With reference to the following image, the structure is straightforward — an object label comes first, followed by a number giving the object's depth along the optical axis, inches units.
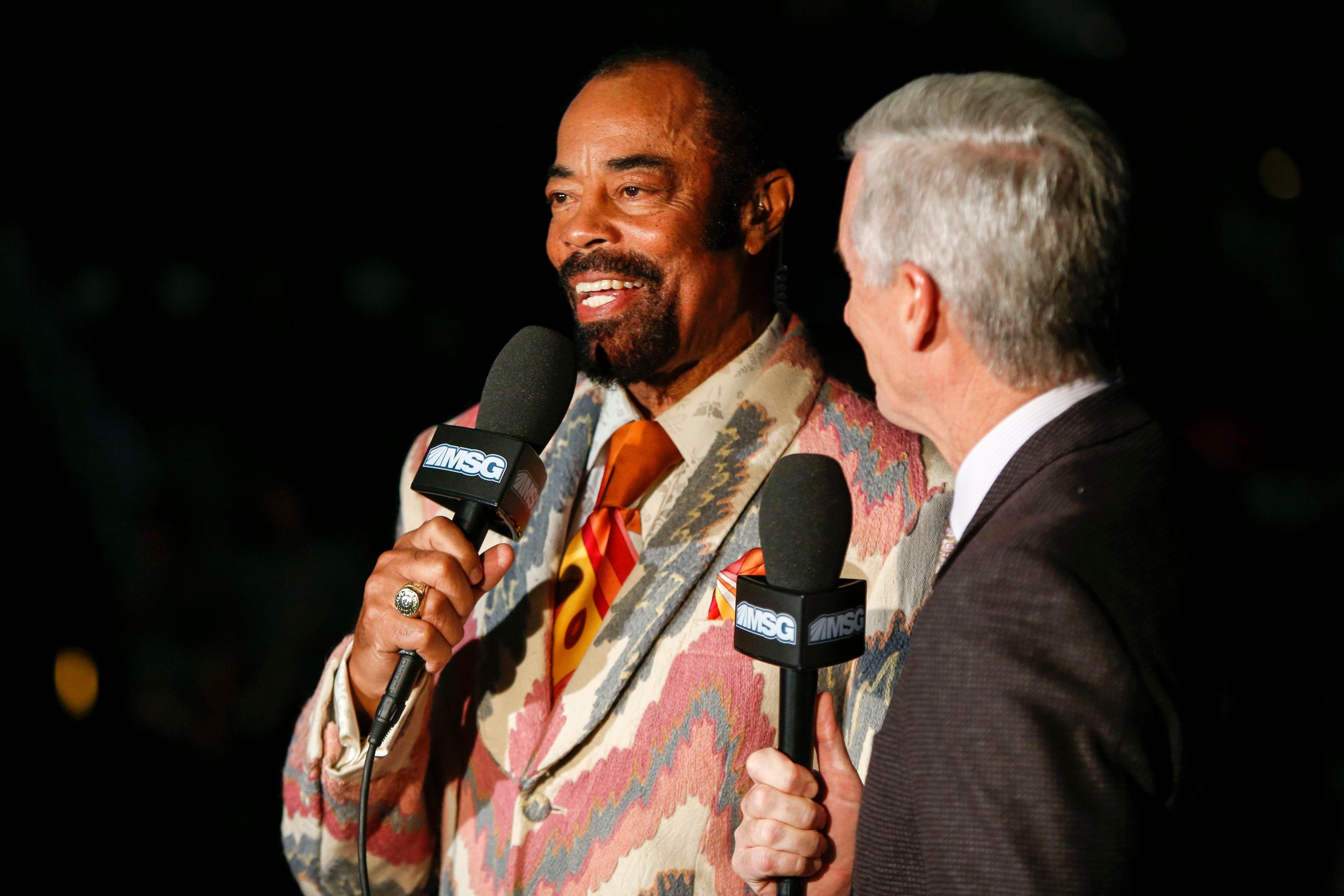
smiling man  128.0
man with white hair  113.8
